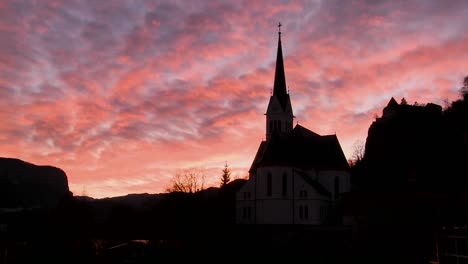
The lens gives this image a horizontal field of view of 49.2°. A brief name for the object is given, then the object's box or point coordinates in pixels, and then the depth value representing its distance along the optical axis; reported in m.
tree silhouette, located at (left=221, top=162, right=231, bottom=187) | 94.00
